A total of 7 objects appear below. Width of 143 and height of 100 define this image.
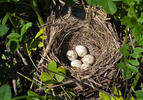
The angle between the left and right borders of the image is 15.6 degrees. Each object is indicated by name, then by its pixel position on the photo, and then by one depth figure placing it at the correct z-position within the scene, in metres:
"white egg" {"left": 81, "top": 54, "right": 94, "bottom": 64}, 0.90
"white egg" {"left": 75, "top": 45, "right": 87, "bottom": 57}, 0.92
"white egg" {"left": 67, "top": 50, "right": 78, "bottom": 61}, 0.91
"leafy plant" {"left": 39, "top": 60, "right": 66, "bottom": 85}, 0.81
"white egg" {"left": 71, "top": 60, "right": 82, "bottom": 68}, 0.90
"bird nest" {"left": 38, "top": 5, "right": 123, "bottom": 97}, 0.84
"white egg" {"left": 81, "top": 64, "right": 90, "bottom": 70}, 0.89
